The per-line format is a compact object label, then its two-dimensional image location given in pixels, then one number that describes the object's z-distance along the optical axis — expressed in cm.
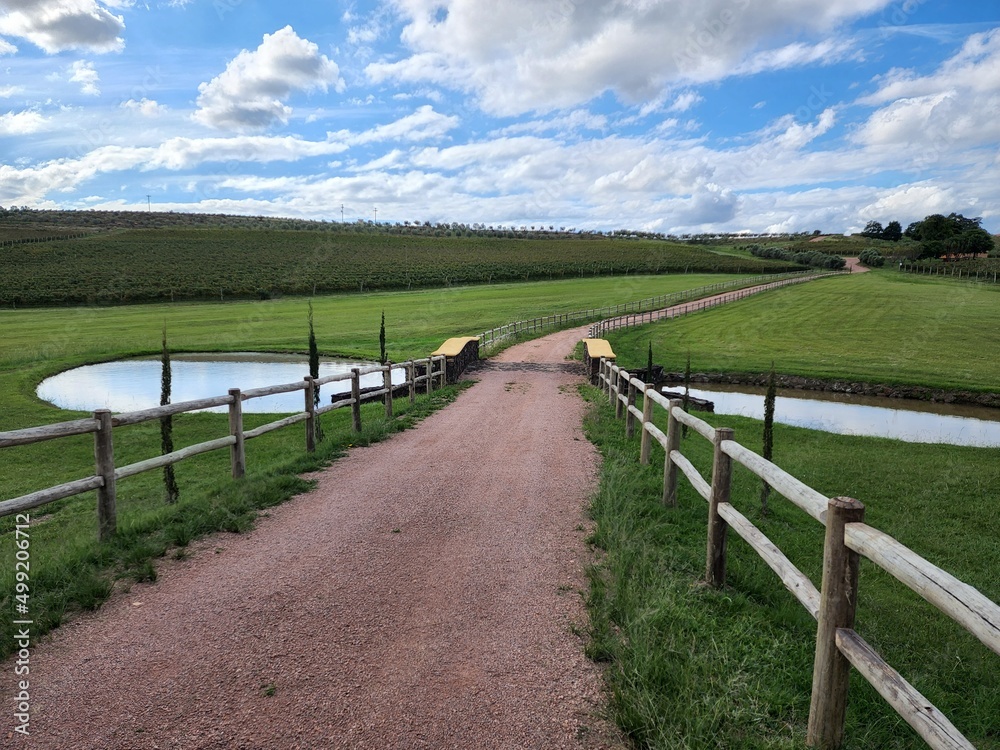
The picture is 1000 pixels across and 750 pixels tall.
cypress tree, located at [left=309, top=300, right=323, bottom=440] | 1555
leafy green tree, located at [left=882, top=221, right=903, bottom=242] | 15488
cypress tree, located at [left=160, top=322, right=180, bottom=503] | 959
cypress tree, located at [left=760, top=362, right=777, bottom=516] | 991
